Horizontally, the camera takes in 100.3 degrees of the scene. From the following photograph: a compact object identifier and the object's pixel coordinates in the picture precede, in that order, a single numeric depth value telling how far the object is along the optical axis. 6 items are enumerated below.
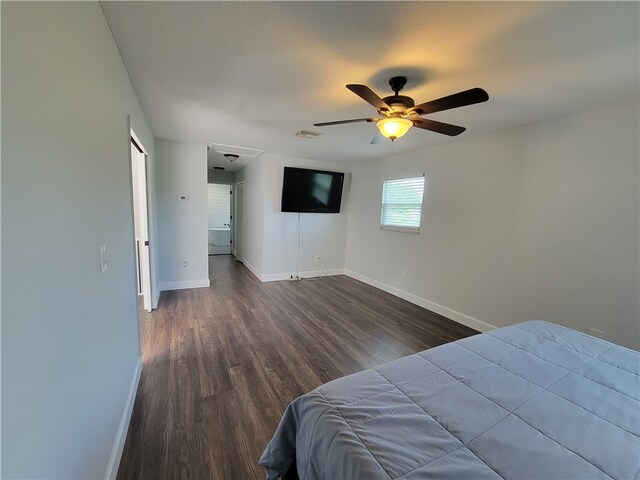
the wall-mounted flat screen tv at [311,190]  4.95
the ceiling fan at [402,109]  1.63
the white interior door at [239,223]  6.52
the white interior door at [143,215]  3.22
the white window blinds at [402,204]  4.18
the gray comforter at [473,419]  0.86
